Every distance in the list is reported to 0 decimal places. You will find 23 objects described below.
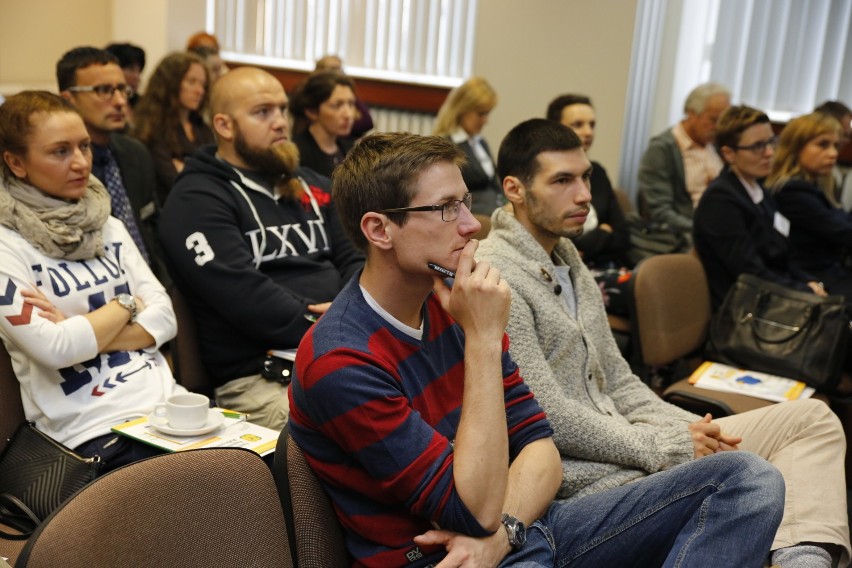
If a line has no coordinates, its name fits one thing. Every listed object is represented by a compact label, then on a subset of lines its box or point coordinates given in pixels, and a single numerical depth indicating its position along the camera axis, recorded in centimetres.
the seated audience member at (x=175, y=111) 438
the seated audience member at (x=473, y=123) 483
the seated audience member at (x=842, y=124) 511
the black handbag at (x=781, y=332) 296
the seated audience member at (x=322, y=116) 415
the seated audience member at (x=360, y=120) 527
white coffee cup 184
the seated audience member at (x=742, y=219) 345
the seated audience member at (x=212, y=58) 578
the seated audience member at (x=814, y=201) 384
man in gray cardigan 199
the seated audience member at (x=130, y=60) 506
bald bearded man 248
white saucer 184
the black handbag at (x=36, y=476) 180
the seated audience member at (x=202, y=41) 626
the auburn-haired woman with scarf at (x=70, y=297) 197
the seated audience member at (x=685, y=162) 516
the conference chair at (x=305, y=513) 142
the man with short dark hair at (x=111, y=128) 327
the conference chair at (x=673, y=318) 295
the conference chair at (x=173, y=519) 118
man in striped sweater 140
